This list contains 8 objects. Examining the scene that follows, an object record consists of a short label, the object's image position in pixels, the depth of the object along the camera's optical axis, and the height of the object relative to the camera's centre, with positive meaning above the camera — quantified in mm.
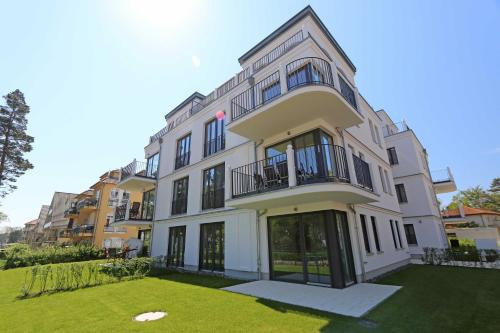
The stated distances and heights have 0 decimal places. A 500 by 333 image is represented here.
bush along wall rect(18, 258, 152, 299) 7980 -1569
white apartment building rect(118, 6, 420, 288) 7777 +2279
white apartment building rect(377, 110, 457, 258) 16734 +3998
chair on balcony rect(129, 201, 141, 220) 17609 +2275
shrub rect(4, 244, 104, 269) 16047 -1089
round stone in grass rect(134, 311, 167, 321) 5082 -1749
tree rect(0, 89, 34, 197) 23156 +10536
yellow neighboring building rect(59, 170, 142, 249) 27938 +3409
